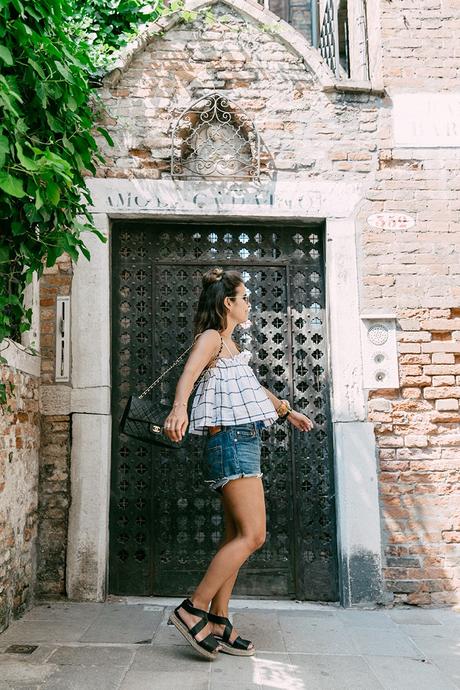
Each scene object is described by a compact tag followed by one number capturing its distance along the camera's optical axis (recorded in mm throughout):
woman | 3135
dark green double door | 4574
